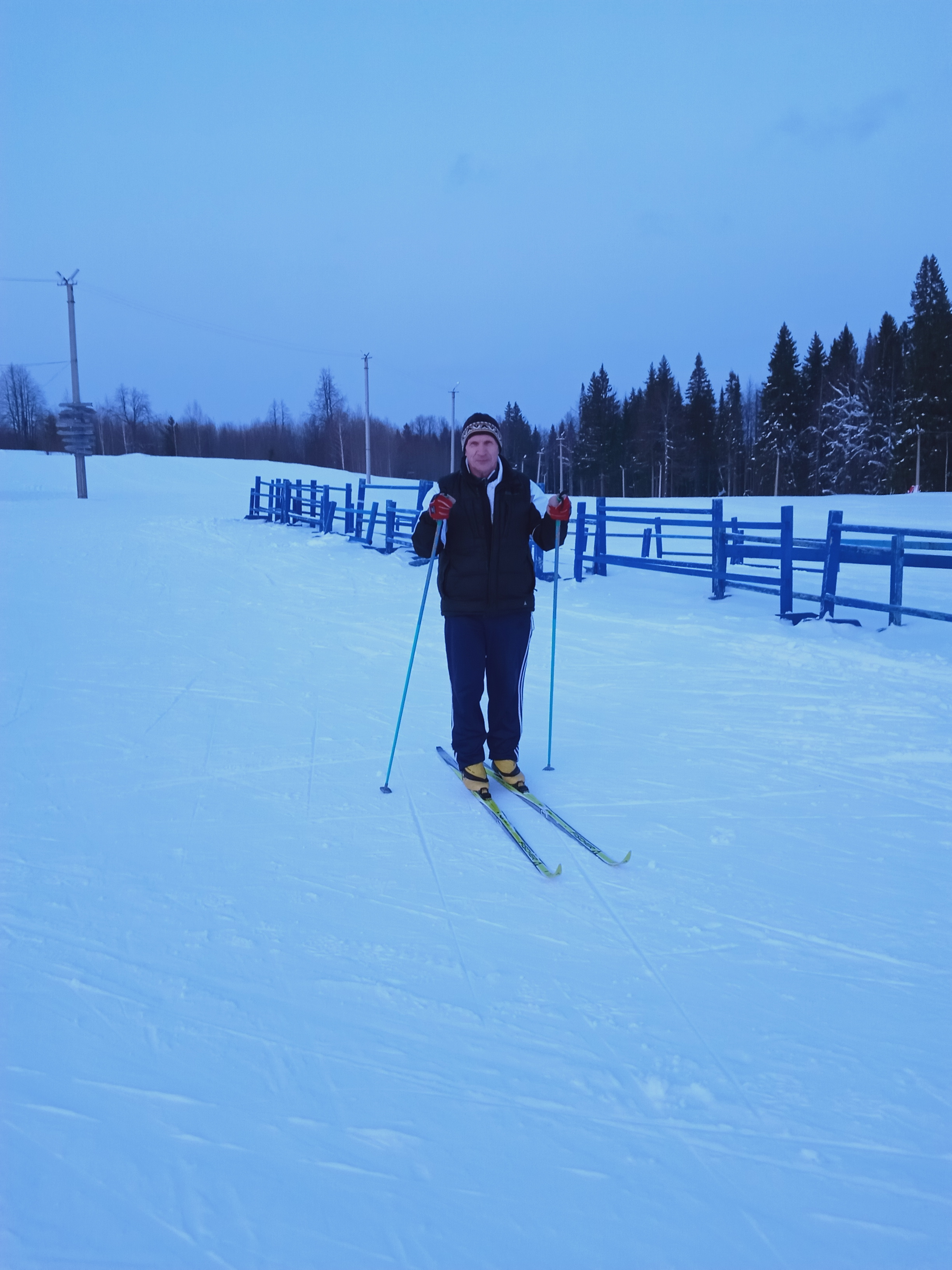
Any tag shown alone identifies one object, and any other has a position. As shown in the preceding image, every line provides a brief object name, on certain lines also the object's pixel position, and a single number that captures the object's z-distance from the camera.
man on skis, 4.27
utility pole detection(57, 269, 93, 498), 29.69
